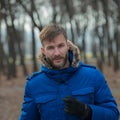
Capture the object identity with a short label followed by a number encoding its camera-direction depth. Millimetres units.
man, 3646
